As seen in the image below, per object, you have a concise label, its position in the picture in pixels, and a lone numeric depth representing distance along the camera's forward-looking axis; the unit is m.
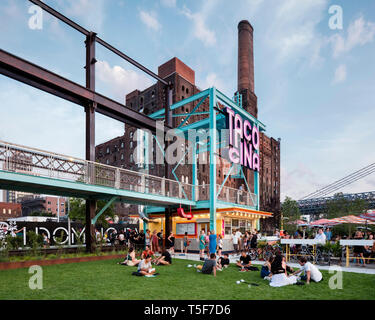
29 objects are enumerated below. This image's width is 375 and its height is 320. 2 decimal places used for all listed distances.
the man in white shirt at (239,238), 21.22
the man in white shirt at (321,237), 13.49
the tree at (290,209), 66.31
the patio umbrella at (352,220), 19.92
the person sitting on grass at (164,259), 13.91
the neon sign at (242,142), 22.45
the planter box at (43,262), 12.13
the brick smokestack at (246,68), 75.83
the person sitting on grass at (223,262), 12.78
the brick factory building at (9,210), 102.62
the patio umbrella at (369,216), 16.15
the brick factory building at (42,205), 122.06
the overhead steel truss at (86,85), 14.20
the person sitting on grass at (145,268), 10.77
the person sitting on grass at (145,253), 11.91
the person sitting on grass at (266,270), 10.35
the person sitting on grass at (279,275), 9.01
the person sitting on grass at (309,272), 9.34
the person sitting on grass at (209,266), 11.24
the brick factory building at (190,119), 64.56
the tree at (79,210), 33.19
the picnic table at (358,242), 12.46
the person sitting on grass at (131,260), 13.37
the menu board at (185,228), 22.89
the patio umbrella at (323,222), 21.75
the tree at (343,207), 64.75
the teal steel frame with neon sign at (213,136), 21.05
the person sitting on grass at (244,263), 12.50
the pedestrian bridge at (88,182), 12.42
